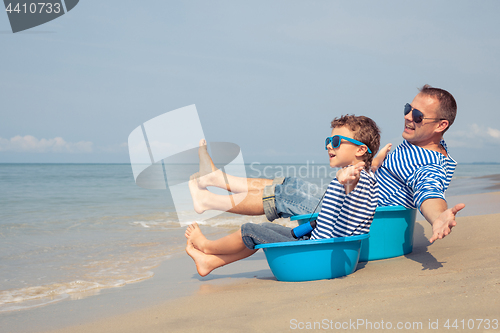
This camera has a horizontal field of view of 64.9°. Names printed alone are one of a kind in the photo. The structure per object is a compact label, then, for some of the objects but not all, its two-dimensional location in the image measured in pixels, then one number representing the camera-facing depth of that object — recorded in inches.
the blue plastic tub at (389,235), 114.9
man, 107.0
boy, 92.7
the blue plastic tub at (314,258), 97.4
